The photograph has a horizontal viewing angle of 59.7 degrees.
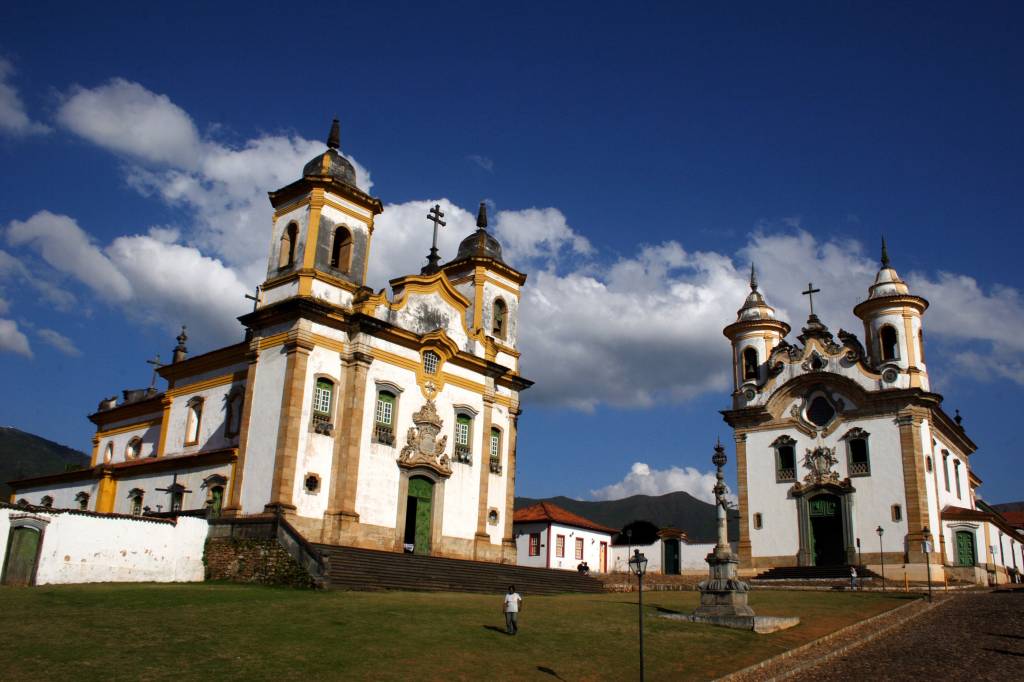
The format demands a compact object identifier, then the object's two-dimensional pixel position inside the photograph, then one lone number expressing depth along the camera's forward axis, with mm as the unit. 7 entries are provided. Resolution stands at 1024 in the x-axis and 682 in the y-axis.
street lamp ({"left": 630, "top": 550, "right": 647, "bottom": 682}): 15609
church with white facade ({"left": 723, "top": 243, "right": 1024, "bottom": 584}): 40906
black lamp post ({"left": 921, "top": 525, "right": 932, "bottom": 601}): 37688
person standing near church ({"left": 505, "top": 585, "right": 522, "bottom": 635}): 17641
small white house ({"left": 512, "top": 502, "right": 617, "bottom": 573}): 51719
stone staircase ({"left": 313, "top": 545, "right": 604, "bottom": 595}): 25016
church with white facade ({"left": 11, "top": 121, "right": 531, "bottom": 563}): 29500
